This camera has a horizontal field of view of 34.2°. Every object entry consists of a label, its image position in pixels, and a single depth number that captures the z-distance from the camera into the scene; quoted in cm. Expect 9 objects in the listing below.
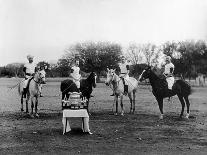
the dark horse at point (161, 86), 1744
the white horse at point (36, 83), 1683
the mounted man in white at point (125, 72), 1900
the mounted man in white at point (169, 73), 1740
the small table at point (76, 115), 1212
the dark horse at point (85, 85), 1842
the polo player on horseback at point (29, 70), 1789
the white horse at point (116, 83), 1814
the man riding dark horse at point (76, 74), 1806
